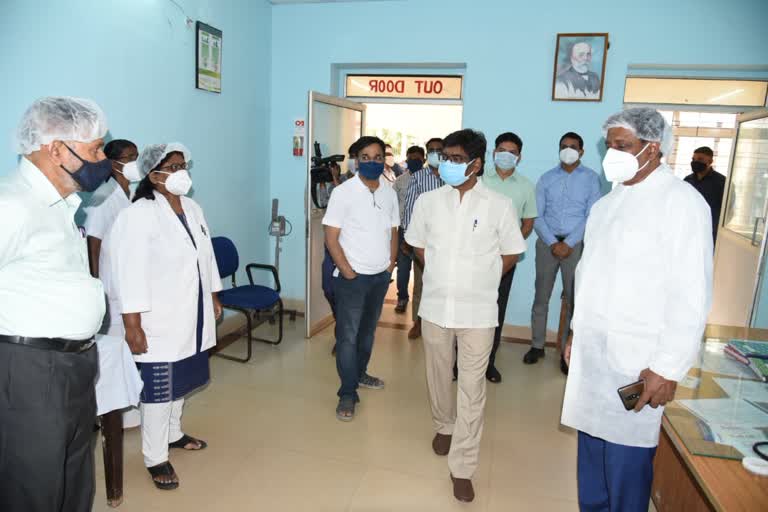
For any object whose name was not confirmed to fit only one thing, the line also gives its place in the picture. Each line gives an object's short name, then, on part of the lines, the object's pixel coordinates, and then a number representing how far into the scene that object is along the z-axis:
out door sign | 5.30
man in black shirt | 5.20
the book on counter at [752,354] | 2.16
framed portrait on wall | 4.59
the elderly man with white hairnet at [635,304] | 1.75
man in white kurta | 2.55
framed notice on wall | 4.16
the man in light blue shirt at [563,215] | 4.16
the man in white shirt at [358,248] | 3.25
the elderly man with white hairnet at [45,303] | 1.62
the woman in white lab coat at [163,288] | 2.37
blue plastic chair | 4.14
